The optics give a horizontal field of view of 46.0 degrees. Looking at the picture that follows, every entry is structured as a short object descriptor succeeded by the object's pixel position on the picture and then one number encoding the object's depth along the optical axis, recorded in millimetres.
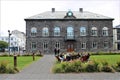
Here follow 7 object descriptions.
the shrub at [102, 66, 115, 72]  8975
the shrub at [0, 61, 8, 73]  8949
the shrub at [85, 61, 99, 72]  9084
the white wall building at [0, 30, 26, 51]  64657
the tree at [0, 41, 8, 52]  55581
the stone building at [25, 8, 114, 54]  33039
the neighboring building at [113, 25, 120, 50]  42192
